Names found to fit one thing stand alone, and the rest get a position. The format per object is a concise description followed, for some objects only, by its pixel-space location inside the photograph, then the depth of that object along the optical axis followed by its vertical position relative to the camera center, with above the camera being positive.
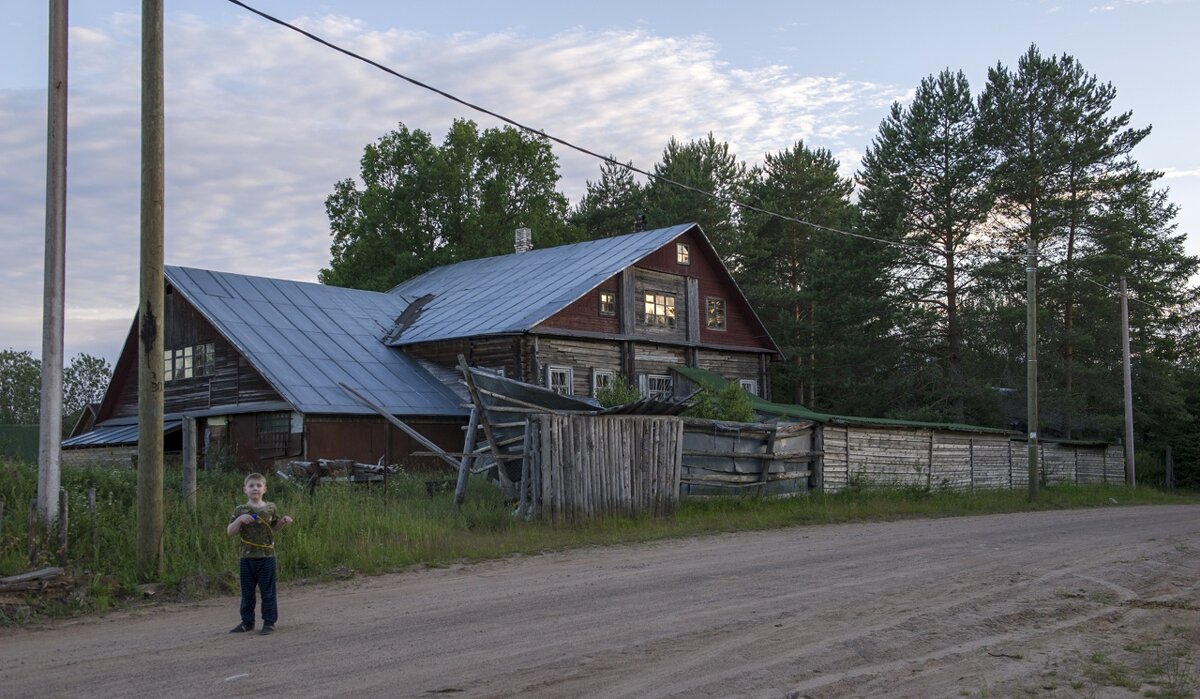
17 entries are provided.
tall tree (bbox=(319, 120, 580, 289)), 53.28 +9.48
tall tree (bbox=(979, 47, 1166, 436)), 42.19 +8.36
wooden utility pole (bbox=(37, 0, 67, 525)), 12.64 +1.50
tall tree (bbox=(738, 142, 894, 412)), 44.81 +4.82
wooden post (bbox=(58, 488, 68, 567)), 12.20 -1.33
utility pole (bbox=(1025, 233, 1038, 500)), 27.86 +0.91
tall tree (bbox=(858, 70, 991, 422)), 42.84 +7.15
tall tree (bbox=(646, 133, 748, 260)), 56.00 +10.99
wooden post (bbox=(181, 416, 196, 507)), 15.05 -0.67
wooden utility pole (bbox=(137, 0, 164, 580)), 12.21 +1.02
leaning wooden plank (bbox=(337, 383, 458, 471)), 24.31 -0.14
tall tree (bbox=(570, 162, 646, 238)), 62.59 +11.13
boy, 9.91 -1.30
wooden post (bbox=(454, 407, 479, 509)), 19.70 -1.06
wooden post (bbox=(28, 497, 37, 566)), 11.95 -1.37
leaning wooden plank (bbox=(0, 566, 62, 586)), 11.09 -1.68
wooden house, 28.80 +1.72
